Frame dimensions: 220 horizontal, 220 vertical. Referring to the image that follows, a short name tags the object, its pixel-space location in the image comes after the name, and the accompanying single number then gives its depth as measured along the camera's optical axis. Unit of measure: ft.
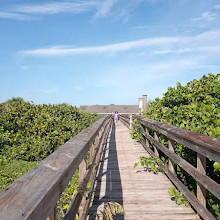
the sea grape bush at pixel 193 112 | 13.41
